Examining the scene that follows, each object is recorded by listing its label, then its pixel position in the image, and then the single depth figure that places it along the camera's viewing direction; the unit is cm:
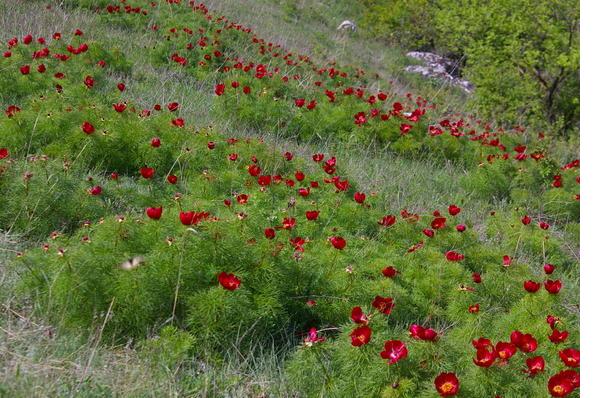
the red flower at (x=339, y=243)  324
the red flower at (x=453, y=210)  445
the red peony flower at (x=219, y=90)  627
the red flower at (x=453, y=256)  380
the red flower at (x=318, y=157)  499
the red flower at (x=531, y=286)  318
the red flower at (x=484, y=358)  240
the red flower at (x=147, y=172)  370
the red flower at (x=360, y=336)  246
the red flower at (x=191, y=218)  266
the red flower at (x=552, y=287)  319
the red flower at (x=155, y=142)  448
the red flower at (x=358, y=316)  260
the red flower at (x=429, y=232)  415
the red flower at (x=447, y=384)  226
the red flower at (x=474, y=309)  327
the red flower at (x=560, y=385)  233
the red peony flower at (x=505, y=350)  246
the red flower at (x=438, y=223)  429
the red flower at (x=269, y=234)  315
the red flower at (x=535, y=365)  255
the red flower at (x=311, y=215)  388
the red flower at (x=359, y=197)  429
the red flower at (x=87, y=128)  426
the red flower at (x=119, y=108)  469
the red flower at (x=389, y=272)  341
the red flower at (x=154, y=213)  283
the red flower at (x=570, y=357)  257
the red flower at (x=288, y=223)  375
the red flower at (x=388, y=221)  414
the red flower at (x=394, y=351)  237
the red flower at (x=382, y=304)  290
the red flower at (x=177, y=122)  483
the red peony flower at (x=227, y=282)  267
